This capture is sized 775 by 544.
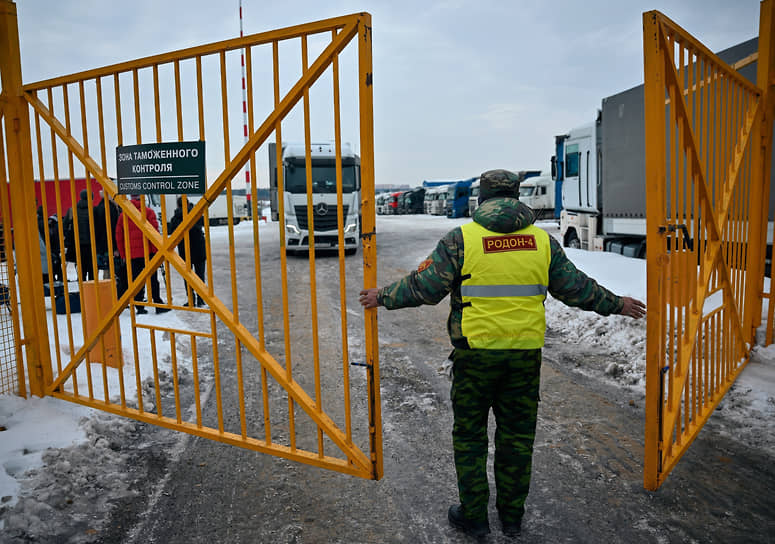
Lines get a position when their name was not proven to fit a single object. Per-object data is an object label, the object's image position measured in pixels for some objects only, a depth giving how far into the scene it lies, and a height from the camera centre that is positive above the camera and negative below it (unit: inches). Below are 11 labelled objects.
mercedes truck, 608.7 +17.5
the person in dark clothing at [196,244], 336.8 -21.7
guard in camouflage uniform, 109.3 -22.0
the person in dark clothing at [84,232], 338.0 -12.2
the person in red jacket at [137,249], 274.5 -20.9
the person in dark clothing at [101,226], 308.8 -8.4
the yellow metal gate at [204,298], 119.6 -24.7
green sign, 135.0 +10.4
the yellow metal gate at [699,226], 120.0 -7.8
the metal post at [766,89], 200.8 +38.6
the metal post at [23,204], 163.9 +2.7
